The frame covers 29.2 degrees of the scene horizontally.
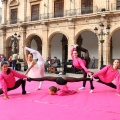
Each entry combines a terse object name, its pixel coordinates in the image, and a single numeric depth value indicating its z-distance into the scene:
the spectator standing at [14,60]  18.03
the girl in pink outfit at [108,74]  6.77
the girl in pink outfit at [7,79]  6.02
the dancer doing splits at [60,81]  6.40
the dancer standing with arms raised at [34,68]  7.44
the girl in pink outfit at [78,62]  7.17
